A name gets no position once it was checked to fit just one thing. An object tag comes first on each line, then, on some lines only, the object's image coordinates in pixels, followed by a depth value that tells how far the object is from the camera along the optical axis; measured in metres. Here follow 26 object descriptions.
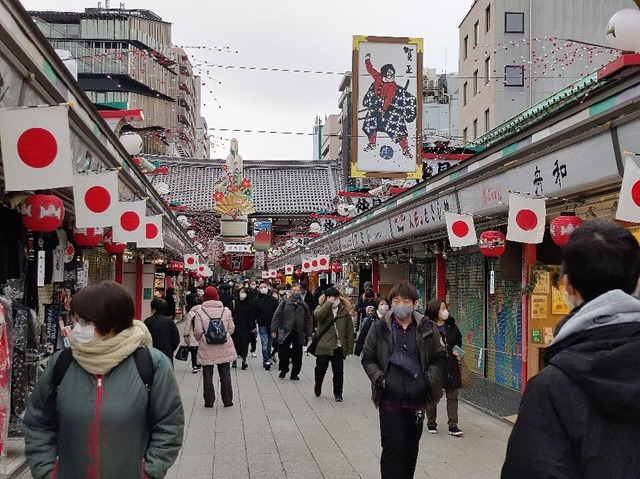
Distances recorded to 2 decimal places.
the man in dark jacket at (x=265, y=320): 15.45
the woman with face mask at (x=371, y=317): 10.73
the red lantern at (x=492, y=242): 10.23
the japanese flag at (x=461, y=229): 10.88
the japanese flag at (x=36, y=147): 5.28
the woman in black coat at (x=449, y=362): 8.88
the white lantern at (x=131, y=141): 13.41
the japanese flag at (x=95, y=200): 7.27
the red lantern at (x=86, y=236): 9.59
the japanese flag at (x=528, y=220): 8.29
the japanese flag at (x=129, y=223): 9.76
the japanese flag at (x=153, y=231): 11.48
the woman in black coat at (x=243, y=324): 15.14
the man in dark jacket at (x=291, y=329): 13.70
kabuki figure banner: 13.26
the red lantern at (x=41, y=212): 6.84
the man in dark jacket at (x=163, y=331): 10.10
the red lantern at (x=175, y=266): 25.53
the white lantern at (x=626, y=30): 6.52
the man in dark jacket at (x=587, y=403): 2.07
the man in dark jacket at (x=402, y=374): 5.45
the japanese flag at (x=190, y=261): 27.64
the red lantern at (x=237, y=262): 57.66
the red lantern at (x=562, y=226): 7.64
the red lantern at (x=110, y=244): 10.85
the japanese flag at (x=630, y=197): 5.76
